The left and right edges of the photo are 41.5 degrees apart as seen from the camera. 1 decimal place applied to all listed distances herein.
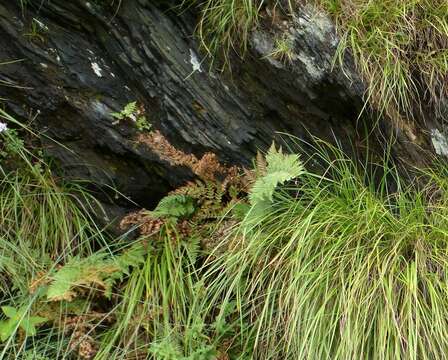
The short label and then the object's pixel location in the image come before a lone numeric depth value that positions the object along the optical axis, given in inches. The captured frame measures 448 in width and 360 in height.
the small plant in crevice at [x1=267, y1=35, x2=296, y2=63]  114.8
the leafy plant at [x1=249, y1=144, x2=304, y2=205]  104.5
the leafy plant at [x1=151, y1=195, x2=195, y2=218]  119.8
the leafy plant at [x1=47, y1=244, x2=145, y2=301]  108.8
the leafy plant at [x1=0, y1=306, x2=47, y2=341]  108.1
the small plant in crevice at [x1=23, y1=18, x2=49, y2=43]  120.1
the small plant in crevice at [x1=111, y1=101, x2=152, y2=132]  122.0
